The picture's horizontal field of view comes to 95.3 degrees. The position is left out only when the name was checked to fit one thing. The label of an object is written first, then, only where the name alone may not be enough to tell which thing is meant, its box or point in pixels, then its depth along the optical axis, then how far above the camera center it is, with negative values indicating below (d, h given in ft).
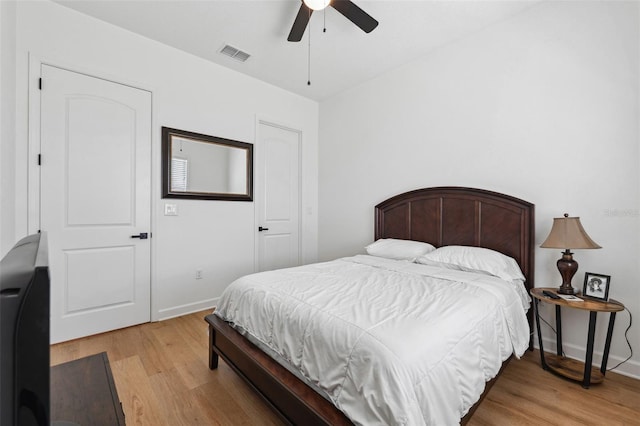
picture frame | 6.31 -1.58
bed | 3.84 -1.63
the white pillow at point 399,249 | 9.02 -1.20
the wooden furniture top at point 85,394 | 2.48 -1.78
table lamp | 6.30 -0.60
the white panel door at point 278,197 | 12.34 +0.55
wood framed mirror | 9.63 +1.50
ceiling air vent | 9.75 +5.37
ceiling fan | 6.75 +4.75
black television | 1.14 -0.57
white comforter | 3.56 -1.86
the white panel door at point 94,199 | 7.72 +0.21
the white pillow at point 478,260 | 7.18 -1.25
